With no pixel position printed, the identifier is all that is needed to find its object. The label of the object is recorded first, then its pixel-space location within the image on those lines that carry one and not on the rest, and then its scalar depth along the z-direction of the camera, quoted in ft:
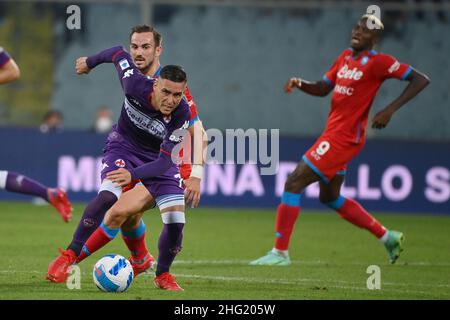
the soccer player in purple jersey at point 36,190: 64.03
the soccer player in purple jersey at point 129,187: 51.24
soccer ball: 48.60
